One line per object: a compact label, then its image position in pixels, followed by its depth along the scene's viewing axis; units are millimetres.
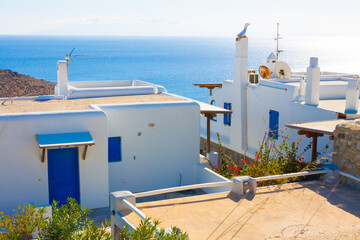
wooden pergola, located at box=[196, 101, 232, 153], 16906
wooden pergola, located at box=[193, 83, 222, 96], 26788
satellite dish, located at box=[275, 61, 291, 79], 23406
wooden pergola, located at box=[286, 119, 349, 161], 13459
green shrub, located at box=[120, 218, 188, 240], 6133
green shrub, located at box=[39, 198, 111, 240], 6481
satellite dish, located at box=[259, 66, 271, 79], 23609
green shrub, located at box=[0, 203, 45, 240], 6992
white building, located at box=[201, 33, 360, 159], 18062
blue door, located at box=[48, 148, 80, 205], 13695
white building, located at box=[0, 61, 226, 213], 13125
